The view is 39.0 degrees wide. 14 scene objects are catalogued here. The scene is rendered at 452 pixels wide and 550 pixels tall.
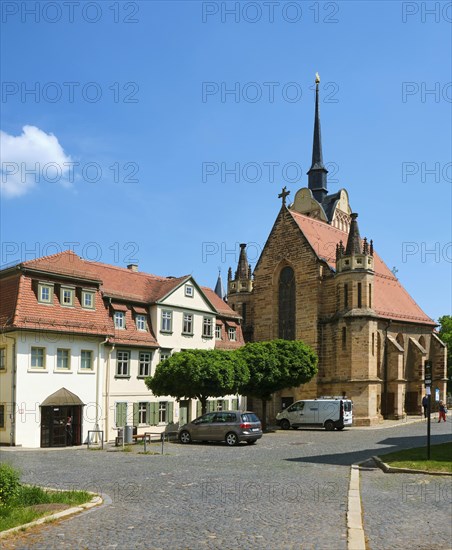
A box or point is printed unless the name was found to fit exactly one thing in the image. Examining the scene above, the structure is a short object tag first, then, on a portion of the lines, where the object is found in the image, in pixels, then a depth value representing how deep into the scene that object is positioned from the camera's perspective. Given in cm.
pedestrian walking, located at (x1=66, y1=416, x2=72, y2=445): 3030
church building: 4575
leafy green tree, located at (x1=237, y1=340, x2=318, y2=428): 3769
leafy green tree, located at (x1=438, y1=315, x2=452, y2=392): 7162
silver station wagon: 2781
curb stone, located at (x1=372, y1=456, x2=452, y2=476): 1653
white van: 3778
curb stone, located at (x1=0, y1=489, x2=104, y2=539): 1025
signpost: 2115
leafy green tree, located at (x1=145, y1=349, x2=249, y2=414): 3212
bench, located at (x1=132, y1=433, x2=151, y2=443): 2927
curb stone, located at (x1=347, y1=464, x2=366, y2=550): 934
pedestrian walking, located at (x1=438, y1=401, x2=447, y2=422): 4169
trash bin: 2928
